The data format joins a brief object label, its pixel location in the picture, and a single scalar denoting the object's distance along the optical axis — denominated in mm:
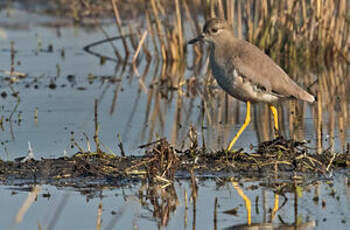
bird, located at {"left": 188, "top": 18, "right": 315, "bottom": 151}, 7426
